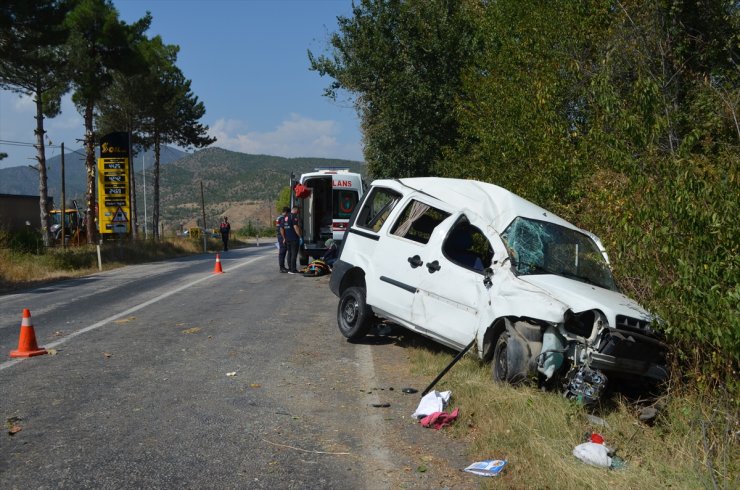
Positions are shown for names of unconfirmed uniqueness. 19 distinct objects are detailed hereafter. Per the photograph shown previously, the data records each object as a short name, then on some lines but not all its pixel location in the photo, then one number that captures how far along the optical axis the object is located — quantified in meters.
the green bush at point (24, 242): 23.68
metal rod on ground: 6.36
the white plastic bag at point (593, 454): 4.66
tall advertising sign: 29.30
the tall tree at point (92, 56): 30.25
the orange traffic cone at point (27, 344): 8.02
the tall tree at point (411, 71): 16.64
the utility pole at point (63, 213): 34.17
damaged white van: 5.81
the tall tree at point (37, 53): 24.80
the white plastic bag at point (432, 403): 5.89
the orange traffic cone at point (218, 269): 19.99
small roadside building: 43.31
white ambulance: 19.27
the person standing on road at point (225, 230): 41.78
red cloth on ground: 5.71
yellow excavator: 39.28
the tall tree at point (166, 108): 42.38
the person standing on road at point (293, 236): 18.03
